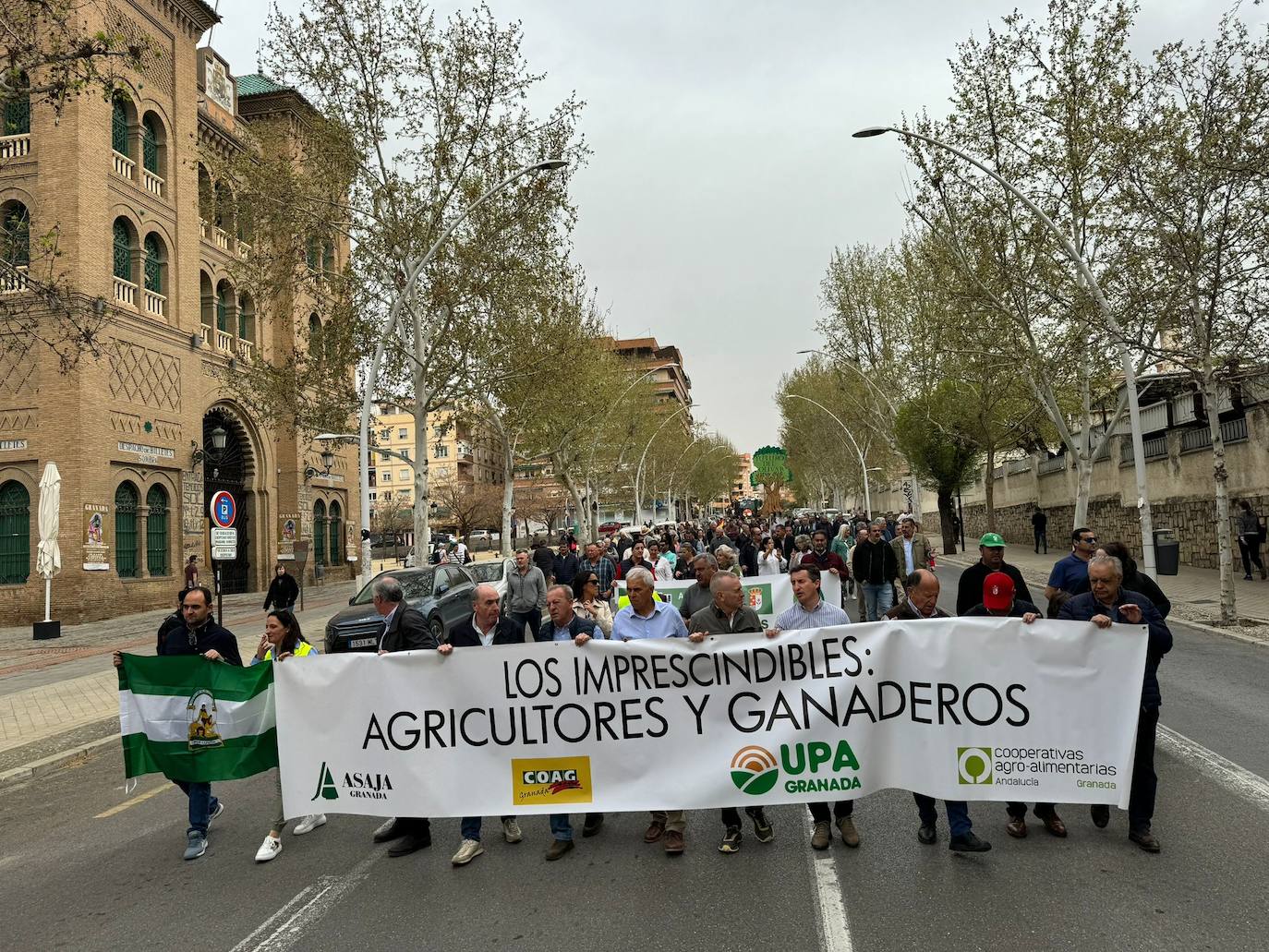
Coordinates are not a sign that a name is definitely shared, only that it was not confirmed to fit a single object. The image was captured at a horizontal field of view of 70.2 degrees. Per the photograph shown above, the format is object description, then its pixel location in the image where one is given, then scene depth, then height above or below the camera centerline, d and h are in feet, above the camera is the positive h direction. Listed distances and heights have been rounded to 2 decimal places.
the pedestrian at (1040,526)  110.11 -2.05
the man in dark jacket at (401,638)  18.99 -2.22
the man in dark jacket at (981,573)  24.45 -1.66
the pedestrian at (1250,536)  68.28 -2.79
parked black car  47.44 -3.76
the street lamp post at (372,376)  65.36 +12.54
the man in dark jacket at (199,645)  19.71 -2.14
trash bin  64.13 -3.78
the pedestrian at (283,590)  53.21 -2.54
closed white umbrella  68.49 +2.69
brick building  75.46 +18.58
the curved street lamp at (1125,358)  53.21 +9.17
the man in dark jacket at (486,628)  20.70 -2.09
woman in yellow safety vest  20.30 -2.24
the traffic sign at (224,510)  49.19 +2.27
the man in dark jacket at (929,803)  17.17 -5.65
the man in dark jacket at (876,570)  39.88 -2.27
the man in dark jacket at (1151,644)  17.02 -2.65
